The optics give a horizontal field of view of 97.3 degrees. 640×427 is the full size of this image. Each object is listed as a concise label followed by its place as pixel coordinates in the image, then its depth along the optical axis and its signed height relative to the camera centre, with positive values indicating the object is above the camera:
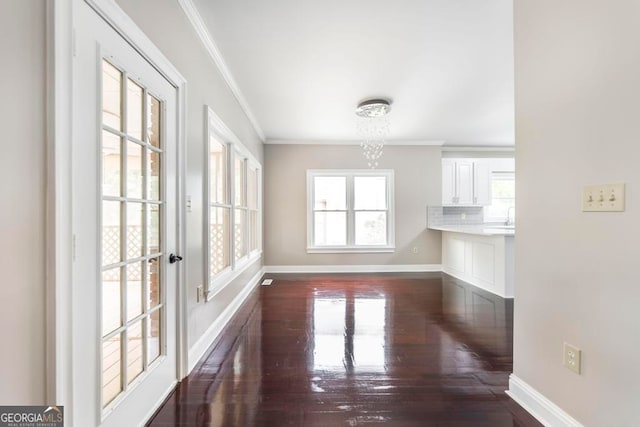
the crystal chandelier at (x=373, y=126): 3.58 +1.43
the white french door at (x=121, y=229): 1.12 -0.06
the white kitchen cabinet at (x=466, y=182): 5.78 +0.70
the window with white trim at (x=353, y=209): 5.70 +0.14
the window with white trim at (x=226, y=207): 2.55 +0.11
